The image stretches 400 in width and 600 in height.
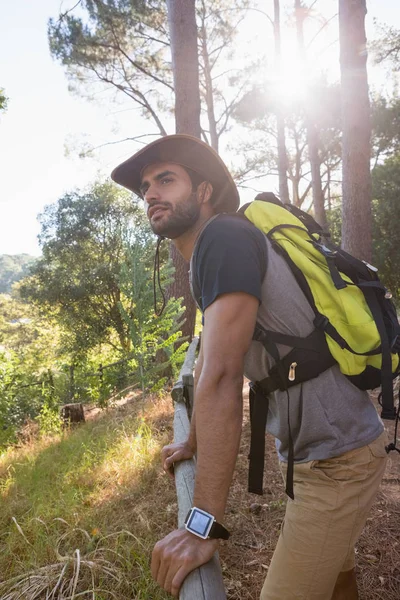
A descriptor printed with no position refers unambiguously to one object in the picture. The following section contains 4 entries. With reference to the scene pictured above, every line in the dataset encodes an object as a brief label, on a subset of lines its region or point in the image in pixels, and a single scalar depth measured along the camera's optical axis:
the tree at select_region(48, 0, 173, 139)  13.05
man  1.13
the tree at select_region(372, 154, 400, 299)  17.20
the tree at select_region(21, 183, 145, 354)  16.84
